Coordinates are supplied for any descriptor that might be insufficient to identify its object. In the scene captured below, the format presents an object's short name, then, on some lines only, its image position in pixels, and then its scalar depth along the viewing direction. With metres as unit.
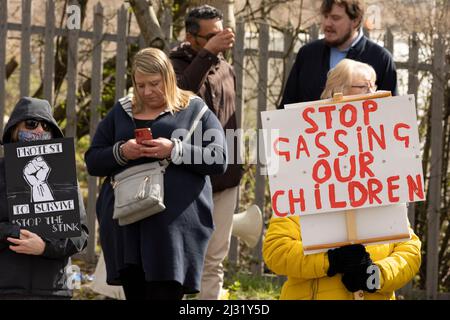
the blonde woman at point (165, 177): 10.94
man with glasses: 12.47
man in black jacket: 12.26
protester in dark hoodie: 9.63
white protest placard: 9.06
